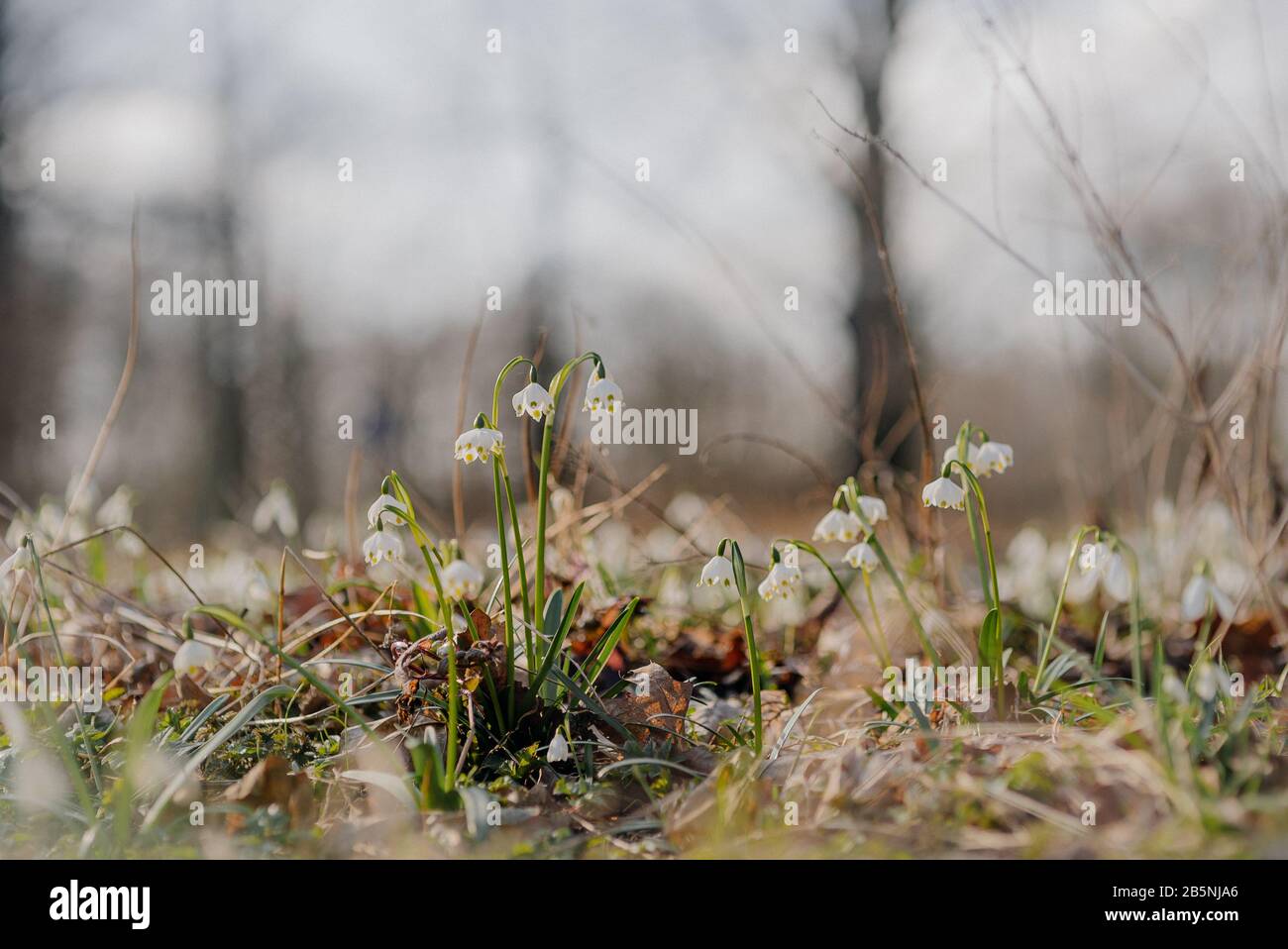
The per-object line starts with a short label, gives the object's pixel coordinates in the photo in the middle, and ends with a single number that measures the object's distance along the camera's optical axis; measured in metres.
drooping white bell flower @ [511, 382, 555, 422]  0.62
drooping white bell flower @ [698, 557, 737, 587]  0.64
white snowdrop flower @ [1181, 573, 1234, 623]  0.62
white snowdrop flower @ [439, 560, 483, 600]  0.62
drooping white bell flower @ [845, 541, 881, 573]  0.70
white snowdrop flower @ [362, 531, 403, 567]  0.63
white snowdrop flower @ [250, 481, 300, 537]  0.96
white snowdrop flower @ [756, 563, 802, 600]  0.66
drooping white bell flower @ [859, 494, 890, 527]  0.71
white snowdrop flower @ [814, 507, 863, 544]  0.71
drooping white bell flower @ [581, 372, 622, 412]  0.63
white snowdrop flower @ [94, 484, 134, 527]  0.99
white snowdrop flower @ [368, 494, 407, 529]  0.62
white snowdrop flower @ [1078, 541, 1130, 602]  0.64
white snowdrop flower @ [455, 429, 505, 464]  0.60
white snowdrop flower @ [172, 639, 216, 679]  0.59
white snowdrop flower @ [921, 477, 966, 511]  0.67
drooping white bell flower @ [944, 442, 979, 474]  0.69
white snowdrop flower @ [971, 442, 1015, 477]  0.68
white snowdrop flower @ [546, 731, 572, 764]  0.61
